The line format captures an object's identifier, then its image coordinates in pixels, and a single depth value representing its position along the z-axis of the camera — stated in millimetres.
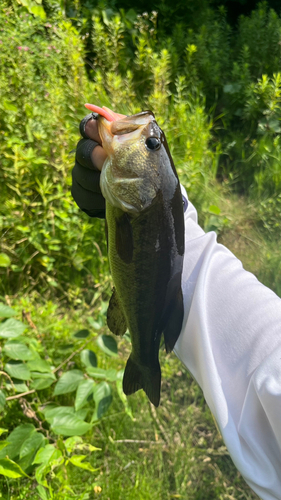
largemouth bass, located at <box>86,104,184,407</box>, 357
